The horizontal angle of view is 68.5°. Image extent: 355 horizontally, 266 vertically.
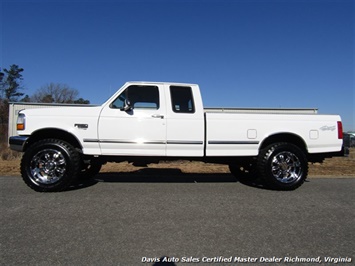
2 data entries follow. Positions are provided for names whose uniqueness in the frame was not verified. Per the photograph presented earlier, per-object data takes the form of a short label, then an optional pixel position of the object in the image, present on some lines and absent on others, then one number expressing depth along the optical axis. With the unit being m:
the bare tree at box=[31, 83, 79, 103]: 46.53
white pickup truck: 5.04
